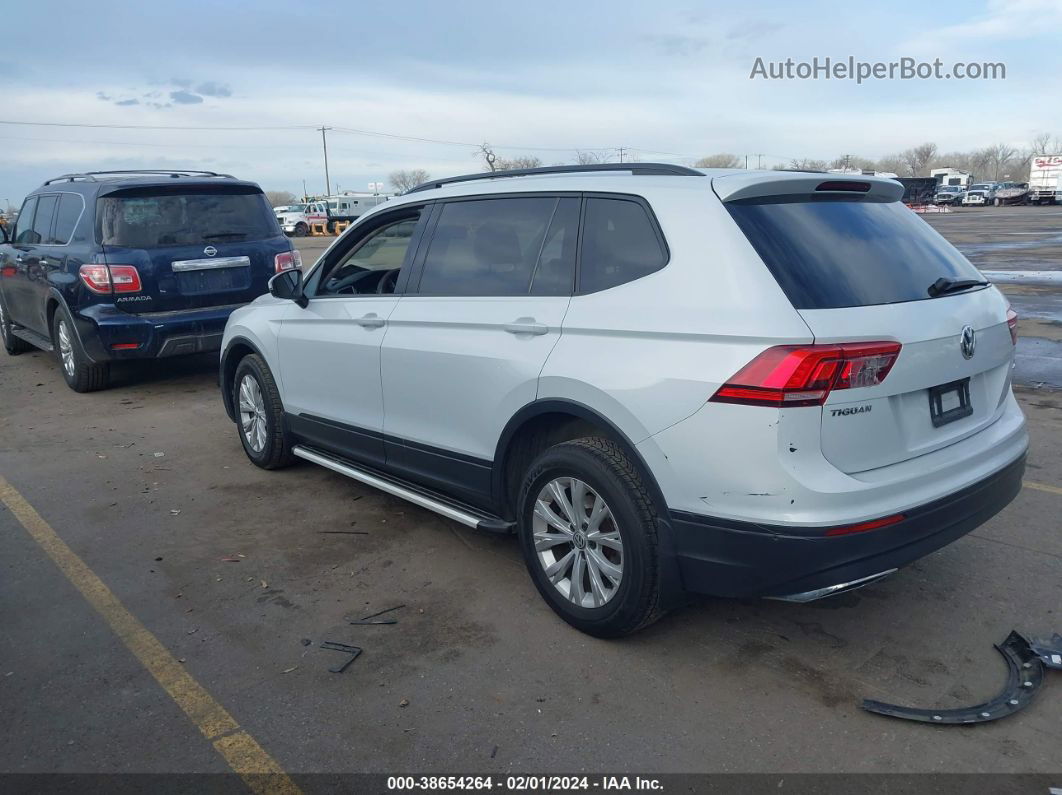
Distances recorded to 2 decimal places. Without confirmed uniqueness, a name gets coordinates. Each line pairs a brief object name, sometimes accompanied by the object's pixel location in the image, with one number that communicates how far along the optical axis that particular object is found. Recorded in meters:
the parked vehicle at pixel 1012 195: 62.94
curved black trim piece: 3.01
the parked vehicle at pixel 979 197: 64.69
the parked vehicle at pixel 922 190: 58.31
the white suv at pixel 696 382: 2.95
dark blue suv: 7.79
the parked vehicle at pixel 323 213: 52.78
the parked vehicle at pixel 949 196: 66.14
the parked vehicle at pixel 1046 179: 58.91
